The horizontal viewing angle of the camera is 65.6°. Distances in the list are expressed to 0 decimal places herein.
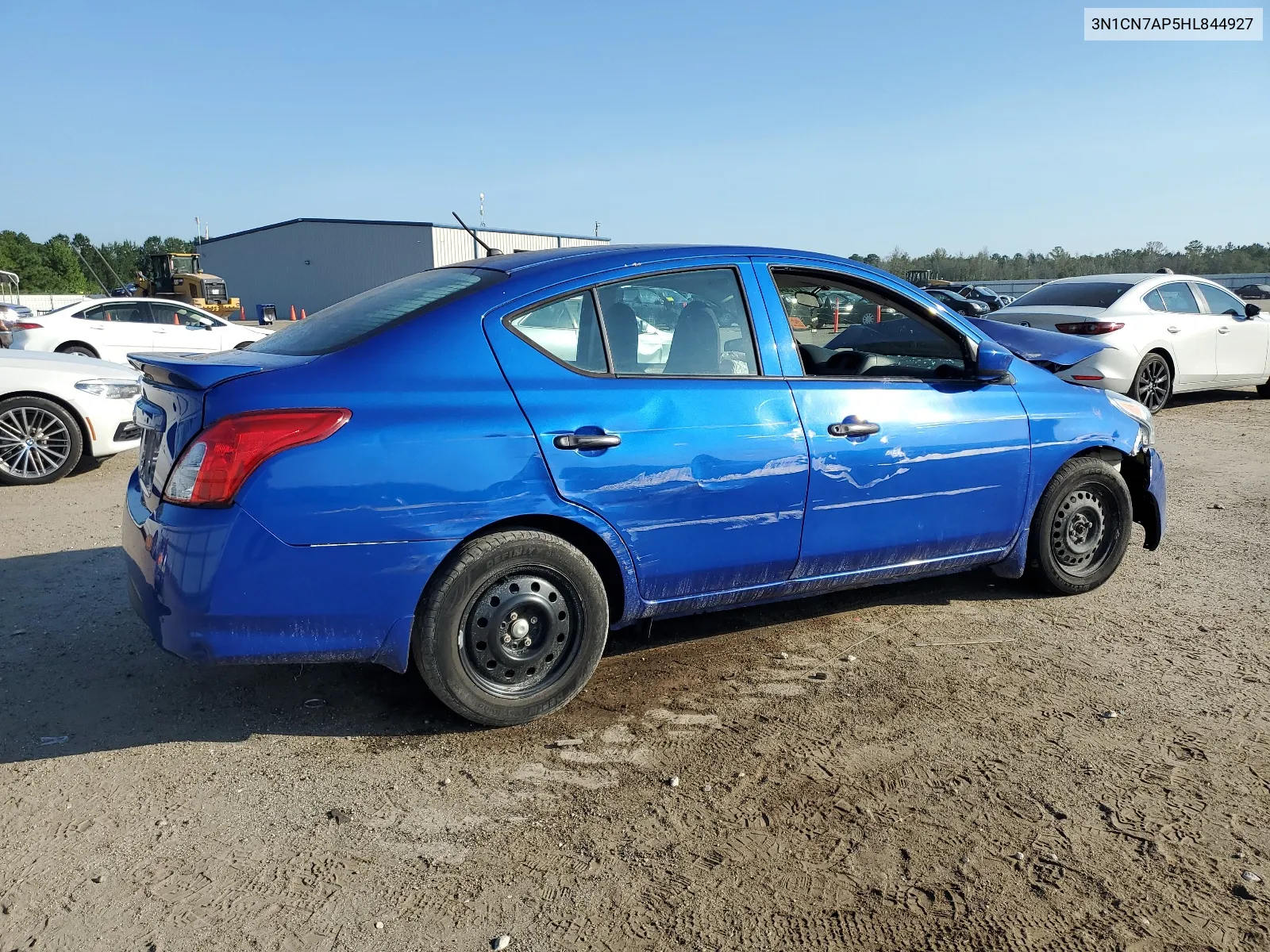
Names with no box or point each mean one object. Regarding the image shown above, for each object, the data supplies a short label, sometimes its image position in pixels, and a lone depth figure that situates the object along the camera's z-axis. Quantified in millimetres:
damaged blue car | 3074
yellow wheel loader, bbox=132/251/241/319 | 41938
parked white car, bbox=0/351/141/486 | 7730
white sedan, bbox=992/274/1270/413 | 10641
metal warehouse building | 50656
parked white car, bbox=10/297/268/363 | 13516
